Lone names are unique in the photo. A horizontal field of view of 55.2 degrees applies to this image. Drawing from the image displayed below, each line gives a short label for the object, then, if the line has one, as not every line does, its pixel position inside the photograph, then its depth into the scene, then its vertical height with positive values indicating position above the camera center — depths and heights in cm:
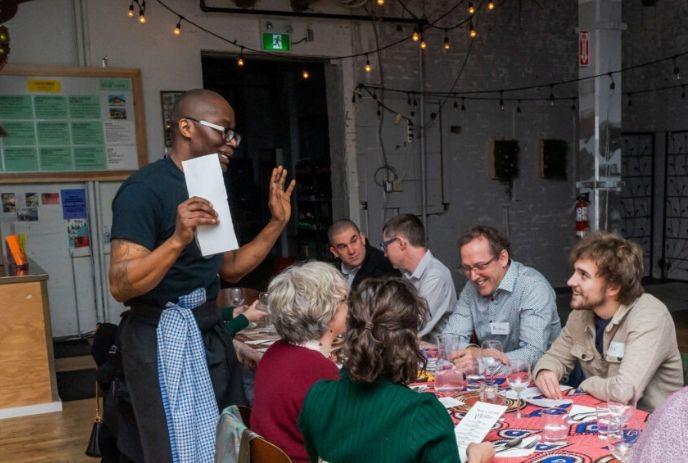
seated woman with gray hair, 207 -61
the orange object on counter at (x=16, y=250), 524 -59
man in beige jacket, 242 -69
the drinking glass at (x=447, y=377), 249 -82
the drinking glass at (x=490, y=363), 254 -80
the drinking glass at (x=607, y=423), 188 -77
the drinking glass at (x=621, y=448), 178 -80
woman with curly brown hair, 161 -61
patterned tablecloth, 179 -83
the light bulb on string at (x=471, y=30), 759 +156
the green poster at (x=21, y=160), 616 +15
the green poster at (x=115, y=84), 638 +86
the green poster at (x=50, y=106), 620 +65
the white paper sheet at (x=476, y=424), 195 -83
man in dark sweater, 432 -60
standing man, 204 -29
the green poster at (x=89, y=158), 637 +15
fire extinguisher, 616 -55
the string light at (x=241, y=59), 679 +113
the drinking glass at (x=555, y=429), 191 -80
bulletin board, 613 +48
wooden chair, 163 -72
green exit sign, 699 +133
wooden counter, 477 -126
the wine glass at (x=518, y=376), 239 -82
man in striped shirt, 316 -69
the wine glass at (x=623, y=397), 194 -81
